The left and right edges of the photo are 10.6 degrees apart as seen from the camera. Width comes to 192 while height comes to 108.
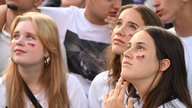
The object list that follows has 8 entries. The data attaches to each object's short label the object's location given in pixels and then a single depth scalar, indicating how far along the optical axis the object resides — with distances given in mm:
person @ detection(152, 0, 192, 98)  7956
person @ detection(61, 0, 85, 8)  10213
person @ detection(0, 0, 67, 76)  8345
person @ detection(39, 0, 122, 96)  8374
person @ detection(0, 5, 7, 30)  8691
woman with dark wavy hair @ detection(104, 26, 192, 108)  6063
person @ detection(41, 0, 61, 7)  10538
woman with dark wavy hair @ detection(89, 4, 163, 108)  7507
